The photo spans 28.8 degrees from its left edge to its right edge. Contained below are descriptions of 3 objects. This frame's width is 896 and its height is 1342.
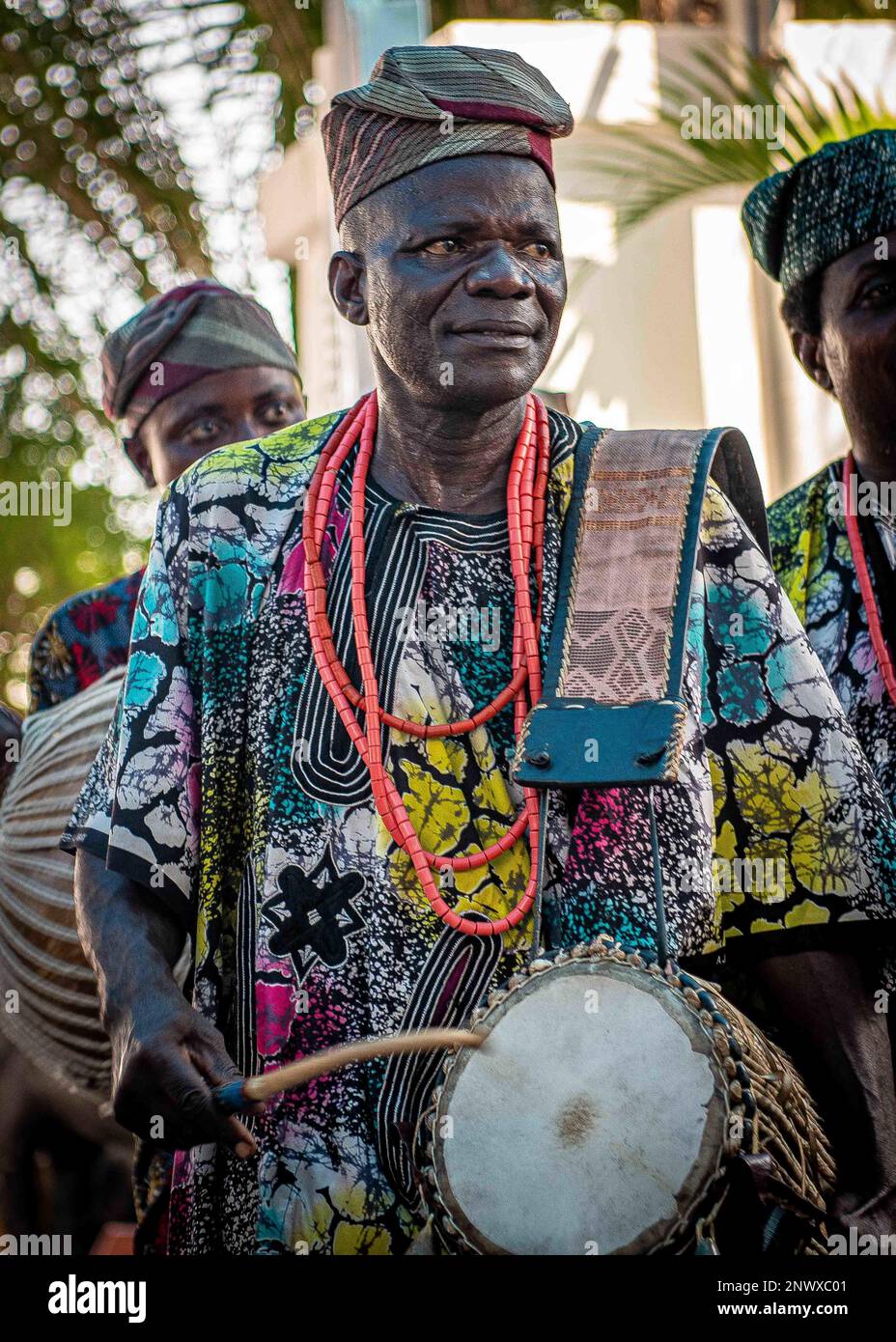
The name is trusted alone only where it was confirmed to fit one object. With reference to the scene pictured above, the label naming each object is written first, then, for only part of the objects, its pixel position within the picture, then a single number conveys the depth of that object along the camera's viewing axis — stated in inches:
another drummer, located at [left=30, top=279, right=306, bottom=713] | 179.8
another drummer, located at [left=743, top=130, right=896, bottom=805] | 147.9
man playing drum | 106.7
